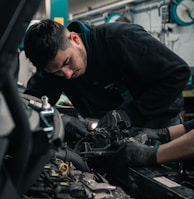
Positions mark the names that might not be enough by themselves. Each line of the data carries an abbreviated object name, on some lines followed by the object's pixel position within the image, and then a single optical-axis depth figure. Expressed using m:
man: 2.02
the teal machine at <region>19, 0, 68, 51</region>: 4.13
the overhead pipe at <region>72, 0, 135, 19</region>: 7.01
